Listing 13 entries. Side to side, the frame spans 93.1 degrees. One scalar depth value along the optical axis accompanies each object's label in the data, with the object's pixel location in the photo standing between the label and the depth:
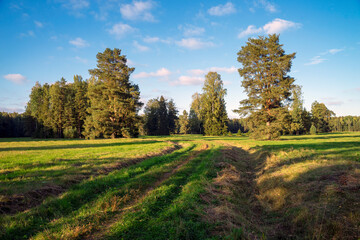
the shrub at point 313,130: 70.88
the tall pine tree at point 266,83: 32.62
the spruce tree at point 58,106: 58.25
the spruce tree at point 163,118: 80.08
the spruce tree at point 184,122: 94.69
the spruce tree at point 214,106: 63.16
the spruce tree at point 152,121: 79.38
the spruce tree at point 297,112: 68.21
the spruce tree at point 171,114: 84.32
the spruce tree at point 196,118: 79.54
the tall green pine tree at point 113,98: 41.15
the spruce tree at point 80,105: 58.41
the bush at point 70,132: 53.28
